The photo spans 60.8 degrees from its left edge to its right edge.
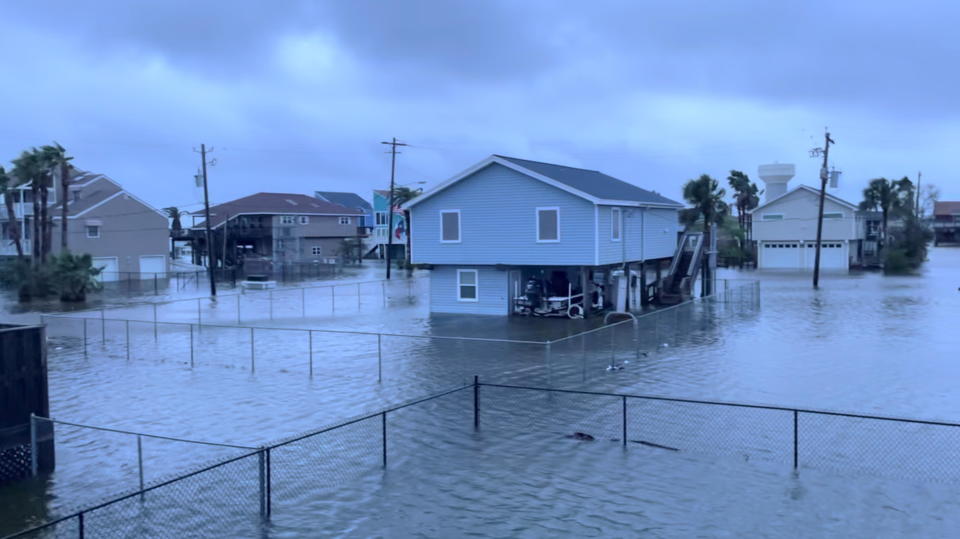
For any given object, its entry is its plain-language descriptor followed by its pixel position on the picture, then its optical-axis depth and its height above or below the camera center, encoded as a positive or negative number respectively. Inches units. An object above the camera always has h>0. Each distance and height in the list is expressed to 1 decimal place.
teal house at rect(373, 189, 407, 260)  3836.1 +125.6
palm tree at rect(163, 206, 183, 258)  3596.5 +163.5
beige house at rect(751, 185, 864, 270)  2780.5 +63.1
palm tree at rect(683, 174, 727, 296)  2665.1 +181.6
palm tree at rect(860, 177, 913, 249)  3353.8 +212.1
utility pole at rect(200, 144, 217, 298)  2042.3 +223.9
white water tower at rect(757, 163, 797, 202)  3543.3 +321.0
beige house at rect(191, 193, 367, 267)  3329.2 +104.9
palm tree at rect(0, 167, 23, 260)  2136.7 +153.6
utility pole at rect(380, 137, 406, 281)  2710.1 +329.5
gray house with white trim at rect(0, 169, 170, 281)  2422.5 +93.5
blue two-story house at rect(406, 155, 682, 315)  1328.7 +32.1
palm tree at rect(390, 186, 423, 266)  3885.3 +284.7
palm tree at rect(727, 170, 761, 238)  3543.3 +258.4
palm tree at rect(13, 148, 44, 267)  2022.6 +216.8
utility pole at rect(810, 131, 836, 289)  2126.0 +207.3
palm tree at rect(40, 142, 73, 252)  2046.0 +242.2
